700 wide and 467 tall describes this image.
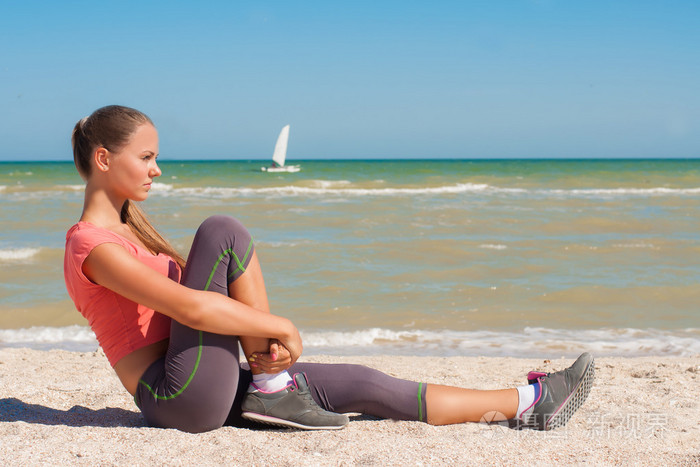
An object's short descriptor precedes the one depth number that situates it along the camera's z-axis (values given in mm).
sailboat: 36812
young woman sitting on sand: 2201
